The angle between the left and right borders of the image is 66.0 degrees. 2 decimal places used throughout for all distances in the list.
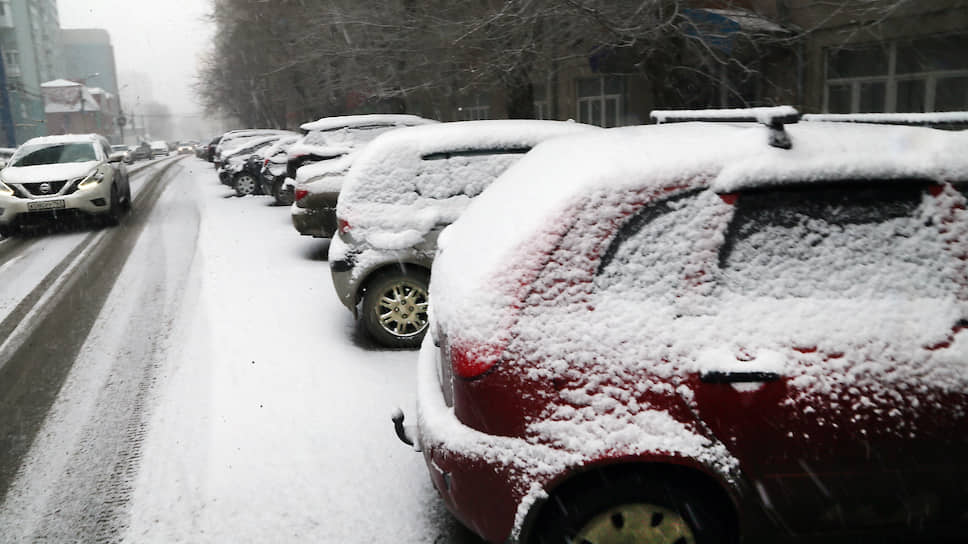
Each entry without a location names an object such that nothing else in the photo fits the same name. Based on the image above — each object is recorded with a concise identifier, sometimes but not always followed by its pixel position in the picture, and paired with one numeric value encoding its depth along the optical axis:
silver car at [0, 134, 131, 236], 12.57
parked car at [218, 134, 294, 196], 19.16
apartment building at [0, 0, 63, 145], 71.88
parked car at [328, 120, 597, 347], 5.80
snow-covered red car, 2.43
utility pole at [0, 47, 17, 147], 53.03
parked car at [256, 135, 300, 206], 16.38
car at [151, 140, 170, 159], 73.56
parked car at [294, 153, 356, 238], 9.55
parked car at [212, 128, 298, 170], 26.02
